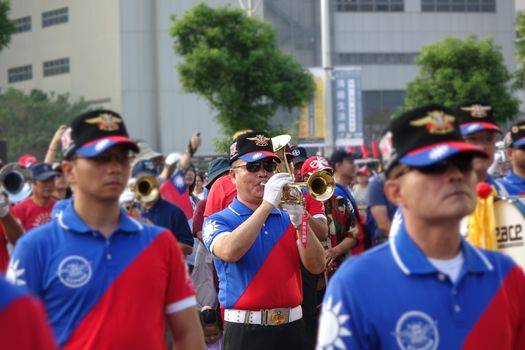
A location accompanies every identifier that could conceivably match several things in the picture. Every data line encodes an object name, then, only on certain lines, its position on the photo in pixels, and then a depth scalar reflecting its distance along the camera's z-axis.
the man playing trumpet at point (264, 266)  6.93
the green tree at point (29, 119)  58.66
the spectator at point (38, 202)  11.17
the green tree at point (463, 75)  42.84
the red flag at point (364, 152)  31.49
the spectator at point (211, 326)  9.50
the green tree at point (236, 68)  37.66
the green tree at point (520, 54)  30.86
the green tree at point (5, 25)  33.25
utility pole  32.69
